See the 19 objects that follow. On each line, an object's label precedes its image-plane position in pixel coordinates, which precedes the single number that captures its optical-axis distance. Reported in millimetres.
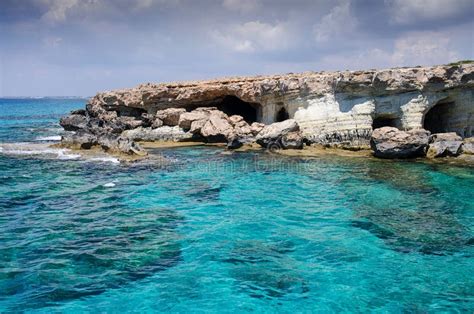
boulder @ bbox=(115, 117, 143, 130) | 40266
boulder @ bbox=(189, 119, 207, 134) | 35375
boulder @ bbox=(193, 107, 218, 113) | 37959
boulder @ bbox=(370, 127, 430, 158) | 26422
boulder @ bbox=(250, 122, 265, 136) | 33281
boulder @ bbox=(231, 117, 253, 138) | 33219
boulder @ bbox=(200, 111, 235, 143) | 34281
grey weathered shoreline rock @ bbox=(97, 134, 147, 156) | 28845
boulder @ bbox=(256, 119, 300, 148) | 30753
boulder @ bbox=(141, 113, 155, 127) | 40241
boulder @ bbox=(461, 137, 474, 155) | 27261
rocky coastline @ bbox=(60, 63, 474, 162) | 27734
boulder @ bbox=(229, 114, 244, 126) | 35562
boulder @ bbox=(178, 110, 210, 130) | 36375
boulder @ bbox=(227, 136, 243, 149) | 31422
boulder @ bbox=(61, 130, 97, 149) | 31484
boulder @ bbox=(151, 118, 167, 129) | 38688
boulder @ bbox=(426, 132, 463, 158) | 26703
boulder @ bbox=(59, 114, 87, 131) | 44597
